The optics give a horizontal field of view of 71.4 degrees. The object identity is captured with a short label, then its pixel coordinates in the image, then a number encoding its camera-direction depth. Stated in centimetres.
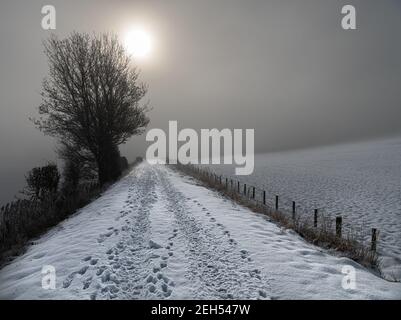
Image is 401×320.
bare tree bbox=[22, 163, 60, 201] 2720
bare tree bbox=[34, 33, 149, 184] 2384
